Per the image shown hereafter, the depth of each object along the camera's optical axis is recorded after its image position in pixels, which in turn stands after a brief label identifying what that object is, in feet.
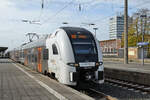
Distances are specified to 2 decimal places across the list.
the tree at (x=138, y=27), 175.73
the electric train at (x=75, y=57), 38.37
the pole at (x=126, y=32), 101.65
